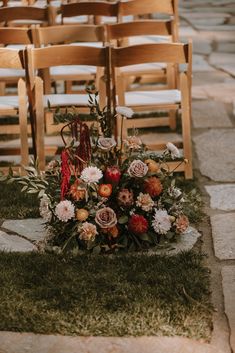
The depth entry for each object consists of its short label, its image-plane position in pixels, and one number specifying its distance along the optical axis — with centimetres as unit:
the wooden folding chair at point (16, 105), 534
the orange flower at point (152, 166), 460
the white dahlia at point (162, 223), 445
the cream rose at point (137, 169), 443
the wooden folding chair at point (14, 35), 597
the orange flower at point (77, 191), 441
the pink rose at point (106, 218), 436
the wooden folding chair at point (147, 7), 719
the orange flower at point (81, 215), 440
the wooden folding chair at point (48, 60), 526
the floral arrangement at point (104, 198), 439
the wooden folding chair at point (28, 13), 691
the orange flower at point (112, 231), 444
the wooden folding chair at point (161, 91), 526
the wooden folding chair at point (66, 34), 604
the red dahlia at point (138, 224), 442
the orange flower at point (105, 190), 441
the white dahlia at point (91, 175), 435
